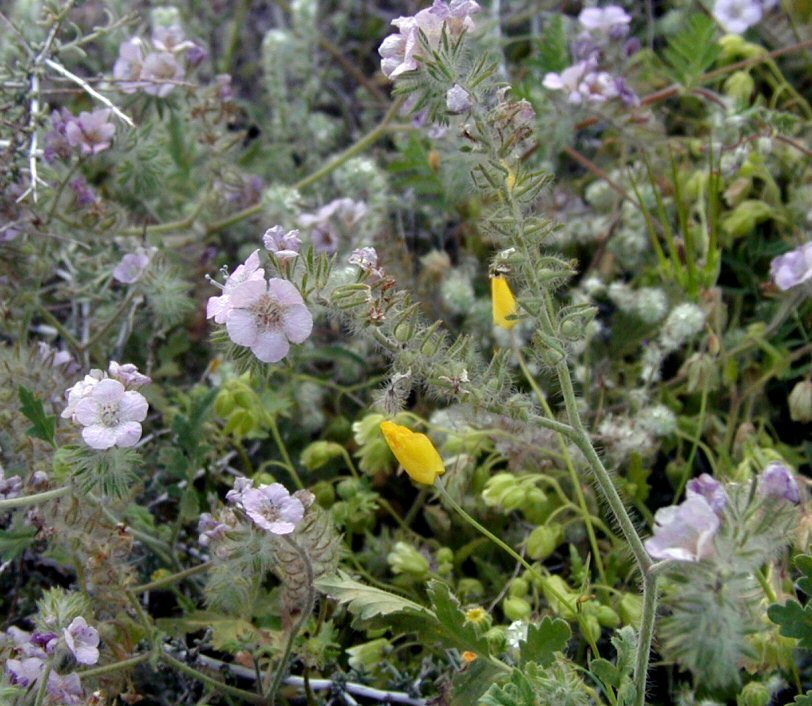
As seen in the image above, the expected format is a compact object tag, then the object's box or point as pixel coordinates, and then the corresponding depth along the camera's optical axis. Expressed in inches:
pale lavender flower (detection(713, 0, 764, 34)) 16.5
